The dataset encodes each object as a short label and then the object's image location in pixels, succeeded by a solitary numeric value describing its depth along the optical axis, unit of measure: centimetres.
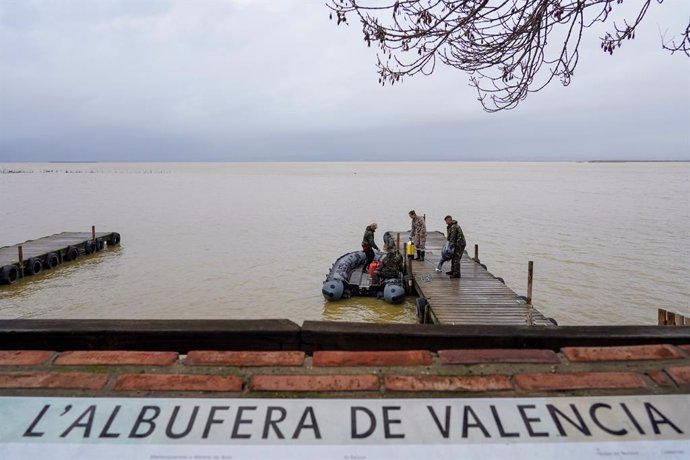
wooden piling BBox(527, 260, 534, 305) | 973
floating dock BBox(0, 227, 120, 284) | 1564
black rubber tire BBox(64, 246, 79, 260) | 1903
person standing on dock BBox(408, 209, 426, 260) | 1617
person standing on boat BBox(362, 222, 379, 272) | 1502
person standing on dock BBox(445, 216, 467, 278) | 1210
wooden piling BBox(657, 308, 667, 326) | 698
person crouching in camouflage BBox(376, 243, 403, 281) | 1388
